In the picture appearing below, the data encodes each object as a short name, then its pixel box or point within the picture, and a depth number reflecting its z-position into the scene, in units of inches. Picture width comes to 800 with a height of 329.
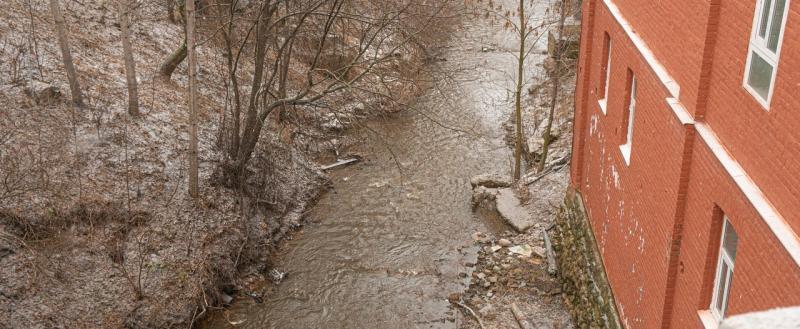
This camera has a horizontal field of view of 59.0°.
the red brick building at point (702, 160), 220.5
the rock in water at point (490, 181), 697.6
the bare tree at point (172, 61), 712.4
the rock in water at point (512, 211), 617.4
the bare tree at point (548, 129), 686.5
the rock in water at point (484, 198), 662.5
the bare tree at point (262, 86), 526.0
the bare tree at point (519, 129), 669.3
